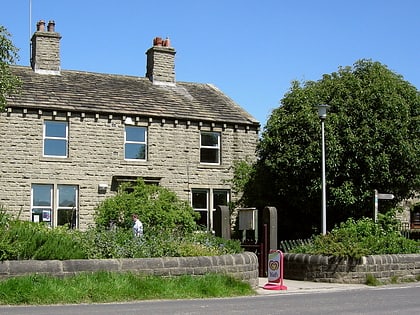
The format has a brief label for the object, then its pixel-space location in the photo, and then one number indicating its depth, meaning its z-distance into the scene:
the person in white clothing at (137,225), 19.91
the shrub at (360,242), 20.58
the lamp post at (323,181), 22.39
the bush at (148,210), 24.55
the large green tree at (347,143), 26.94
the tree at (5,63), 21.81
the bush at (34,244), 14.94
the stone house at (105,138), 27.58
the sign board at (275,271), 18.03
